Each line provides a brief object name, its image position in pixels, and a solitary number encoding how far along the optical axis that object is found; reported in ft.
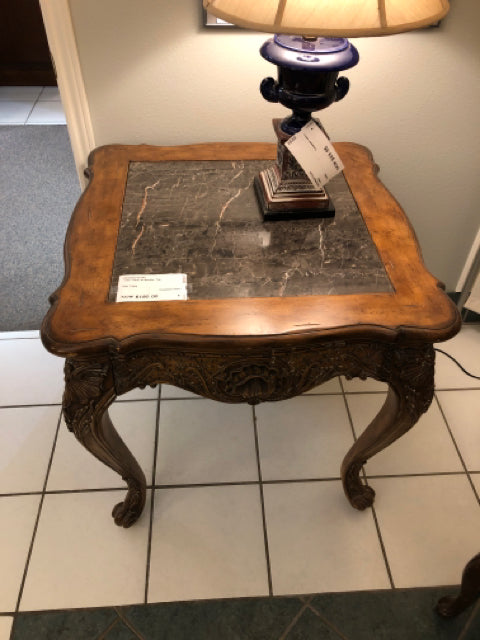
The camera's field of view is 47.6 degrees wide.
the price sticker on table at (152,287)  3.57
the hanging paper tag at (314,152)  3.84
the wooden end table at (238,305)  3.40
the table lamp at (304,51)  2.82
